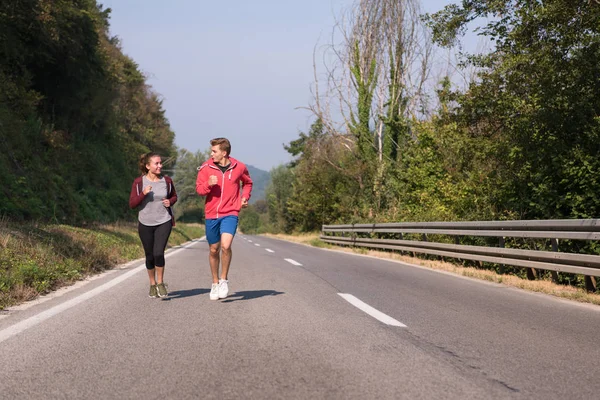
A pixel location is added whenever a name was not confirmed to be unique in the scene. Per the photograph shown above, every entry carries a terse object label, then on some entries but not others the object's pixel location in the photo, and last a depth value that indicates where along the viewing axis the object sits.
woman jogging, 7.18
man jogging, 6.95
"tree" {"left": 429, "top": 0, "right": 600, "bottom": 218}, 10.95
